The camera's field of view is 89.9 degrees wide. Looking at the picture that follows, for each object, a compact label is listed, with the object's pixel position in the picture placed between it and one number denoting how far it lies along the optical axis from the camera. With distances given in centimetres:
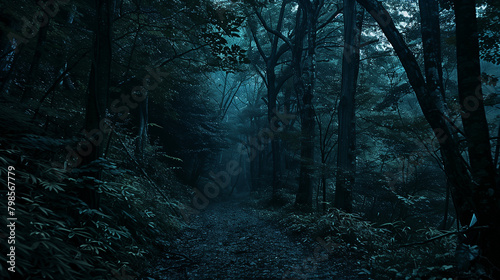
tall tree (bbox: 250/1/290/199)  1463
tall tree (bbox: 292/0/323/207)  1084
